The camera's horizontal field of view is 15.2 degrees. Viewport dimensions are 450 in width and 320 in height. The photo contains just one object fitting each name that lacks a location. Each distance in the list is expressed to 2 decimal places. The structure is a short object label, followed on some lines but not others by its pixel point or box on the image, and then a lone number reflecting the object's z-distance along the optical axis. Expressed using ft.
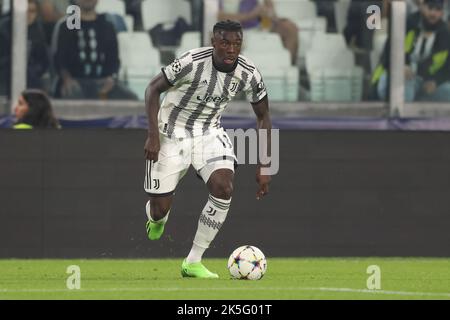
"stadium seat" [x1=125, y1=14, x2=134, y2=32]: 64.90
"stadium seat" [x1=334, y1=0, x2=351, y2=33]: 66.74
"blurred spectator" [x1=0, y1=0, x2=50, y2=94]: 63.26
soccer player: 44.04
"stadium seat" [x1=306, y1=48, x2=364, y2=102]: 66.49
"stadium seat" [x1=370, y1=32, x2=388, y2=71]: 66.85
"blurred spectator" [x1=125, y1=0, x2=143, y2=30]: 64.75
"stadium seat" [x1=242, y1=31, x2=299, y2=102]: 65.98
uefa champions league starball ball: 42.78
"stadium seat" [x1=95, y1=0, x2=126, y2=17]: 64.08
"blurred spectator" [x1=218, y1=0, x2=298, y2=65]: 65.72
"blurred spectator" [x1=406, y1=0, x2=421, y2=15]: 66.13
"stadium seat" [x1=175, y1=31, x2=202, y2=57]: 64.69
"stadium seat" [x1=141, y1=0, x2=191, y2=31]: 65.21
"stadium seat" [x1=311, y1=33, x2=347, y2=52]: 66.44
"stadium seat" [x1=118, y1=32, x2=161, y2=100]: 64.49
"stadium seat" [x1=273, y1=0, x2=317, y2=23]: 66.18
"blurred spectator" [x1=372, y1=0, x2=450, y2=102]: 66.44
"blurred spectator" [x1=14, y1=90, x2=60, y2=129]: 56.95
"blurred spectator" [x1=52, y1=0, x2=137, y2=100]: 63.87
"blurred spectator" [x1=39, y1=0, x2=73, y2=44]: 63.82
